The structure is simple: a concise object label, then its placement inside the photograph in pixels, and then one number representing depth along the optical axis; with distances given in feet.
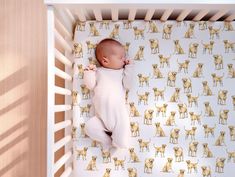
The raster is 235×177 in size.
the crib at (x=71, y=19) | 4.32
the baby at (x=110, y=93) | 5.20
